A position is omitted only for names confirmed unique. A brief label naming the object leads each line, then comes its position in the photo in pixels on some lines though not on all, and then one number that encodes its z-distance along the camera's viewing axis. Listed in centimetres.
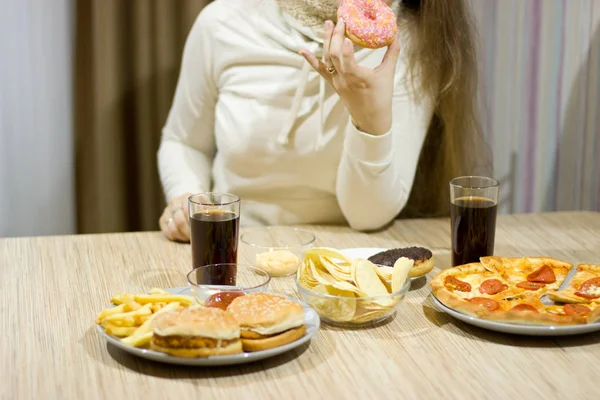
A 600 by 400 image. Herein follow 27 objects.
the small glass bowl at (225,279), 121
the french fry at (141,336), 107
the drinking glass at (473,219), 139
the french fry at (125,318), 111
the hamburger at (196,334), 103
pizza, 115
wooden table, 103
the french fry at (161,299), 118
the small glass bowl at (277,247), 145
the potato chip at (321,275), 123
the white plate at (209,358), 104
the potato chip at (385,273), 124
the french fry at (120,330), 110
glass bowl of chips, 119
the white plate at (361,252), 147
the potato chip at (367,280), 120
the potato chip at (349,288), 119
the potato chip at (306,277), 124
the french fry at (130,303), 115
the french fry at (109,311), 113
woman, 186
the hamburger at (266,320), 107
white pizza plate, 114
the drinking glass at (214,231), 132
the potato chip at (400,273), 121
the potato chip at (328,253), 128
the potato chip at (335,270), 124
